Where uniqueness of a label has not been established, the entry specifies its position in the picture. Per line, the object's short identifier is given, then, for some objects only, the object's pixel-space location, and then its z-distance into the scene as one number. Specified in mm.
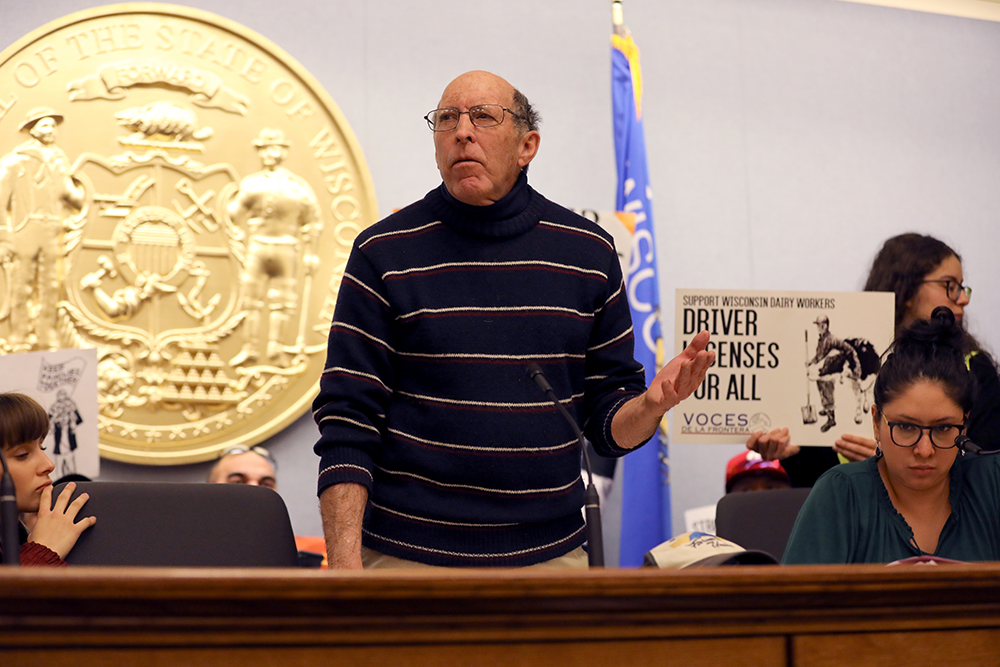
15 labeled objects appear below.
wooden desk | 3600
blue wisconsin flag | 6370
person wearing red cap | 6038
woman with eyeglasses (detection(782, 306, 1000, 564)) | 4763
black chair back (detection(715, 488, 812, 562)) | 5377
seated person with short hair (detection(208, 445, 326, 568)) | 6084
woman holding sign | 5658
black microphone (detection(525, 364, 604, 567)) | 4470
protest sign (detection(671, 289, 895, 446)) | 5662
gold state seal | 6272
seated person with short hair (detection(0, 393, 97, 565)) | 4710
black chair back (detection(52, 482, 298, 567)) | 4766
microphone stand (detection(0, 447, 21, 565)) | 4534
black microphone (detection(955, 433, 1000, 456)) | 4766
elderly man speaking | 4663
